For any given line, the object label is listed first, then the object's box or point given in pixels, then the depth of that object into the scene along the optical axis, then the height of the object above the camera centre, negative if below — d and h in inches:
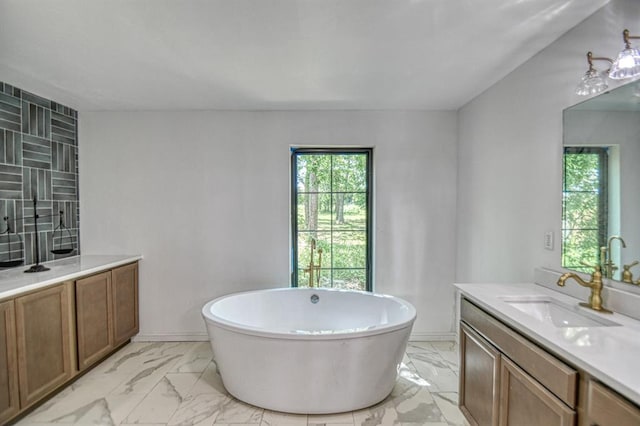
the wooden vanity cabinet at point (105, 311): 99.6 -35.1
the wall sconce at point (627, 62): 53.2 +24.6
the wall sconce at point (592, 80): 60.6 +24.3
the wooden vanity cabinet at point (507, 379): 44.6 -29.2
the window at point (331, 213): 136.0 -1.8
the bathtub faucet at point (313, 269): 128.8 -25.0
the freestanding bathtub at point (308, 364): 79.8 -40.4
